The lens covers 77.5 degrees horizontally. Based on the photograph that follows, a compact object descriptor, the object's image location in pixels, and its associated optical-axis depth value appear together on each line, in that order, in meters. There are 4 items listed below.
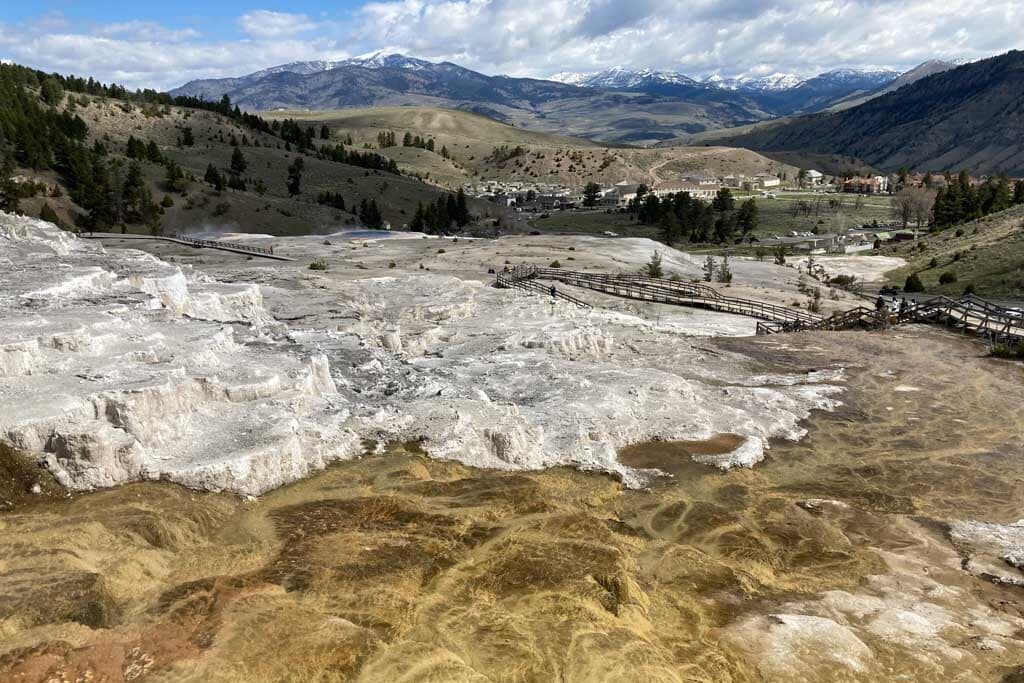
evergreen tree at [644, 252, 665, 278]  60.07
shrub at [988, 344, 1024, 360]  32.28
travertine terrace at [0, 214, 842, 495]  17.19
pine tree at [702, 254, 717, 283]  62.38
